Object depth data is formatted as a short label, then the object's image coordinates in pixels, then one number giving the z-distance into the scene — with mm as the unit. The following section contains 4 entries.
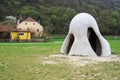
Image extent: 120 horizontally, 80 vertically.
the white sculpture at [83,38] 20762
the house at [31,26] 63625
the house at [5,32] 58569
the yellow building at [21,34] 56669
